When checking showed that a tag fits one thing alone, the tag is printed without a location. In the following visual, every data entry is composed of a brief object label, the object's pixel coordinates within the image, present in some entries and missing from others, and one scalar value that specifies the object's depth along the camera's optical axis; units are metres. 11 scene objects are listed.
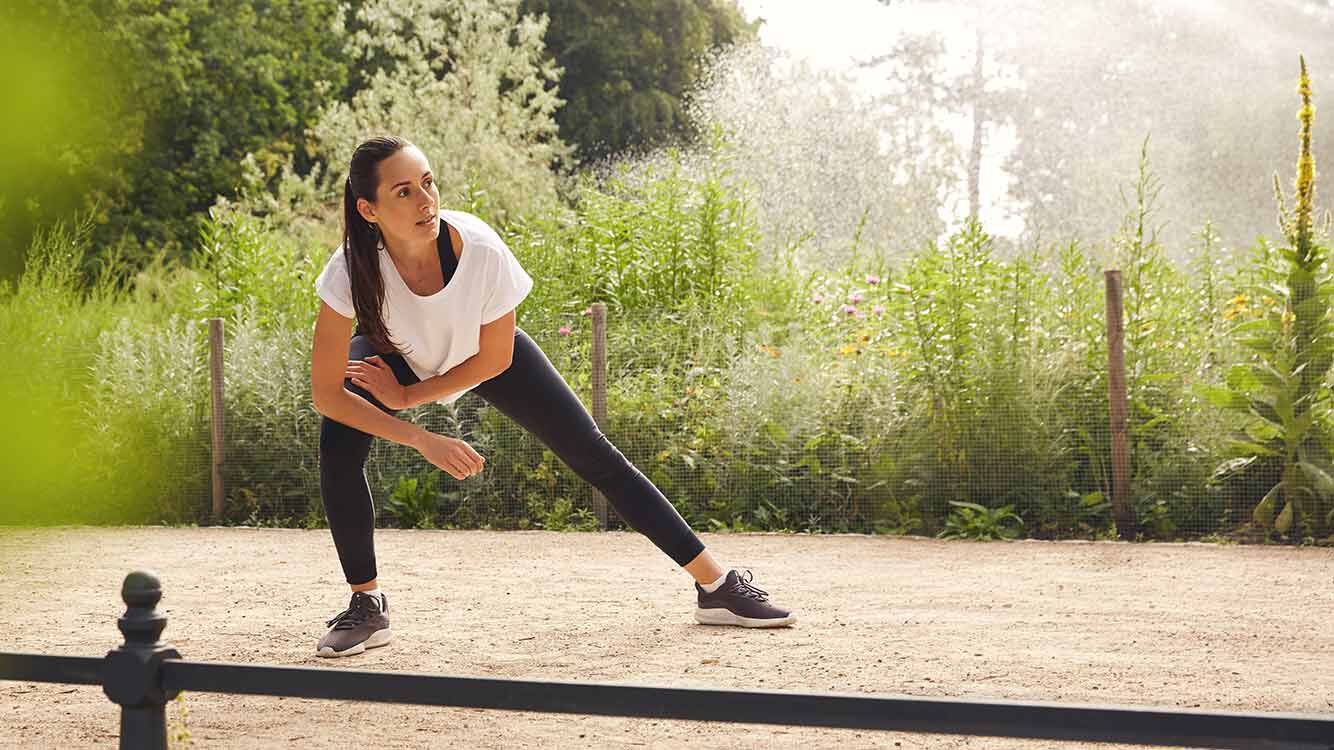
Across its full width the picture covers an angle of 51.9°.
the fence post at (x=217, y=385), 10.02
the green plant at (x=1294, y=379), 7.57
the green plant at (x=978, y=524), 8.25
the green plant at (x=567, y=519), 9.21
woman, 3.84
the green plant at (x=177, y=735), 3.16
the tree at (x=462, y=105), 19.73
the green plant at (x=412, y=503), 9.49
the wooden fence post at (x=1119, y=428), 8.09
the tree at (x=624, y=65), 31.52
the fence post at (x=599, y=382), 9.25
